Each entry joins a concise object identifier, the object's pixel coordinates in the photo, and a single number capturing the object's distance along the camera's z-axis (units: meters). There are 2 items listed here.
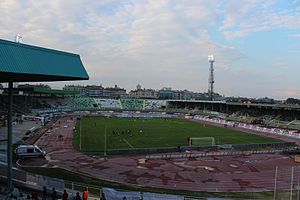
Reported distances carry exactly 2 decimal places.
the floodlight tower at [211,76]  91.83
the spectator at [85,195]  12.50
